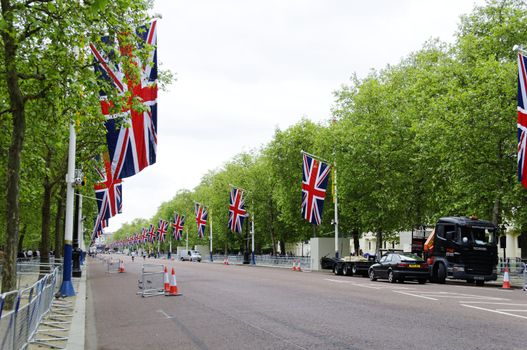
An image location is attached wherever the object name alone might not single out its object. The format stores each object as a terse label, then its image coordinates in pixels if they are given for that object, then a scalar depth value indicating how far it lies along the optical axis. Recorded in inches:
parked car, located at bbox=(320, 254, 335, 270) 1846.0
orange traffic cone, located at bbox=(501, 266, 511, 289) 1056.8
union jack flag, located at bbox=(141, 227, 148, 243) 4904.8
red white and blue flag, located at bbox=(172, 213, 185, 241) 3249.8
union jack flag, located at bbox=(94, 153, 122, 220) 1283.2
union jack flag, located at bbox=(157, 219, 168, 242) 3581.0
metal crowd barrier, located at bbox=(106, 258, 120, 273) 1847.4
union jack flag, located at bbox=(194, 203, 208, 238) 2655.0
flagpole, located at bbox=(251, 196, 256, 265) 2647.6
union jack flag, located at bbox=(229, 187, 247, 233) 2229.3
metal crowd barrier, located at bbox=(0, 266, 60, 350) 259.4
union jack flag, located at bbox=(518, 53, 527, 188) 941.2
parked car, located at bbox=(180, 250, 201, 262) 3479.3
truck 1143.6
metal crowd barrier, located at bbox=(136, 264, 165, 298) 847.7
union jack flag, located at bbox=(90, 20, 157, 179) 641.0
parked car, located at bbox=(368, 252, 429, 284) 1125.1
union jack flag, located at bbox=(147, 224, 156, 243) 4644.7
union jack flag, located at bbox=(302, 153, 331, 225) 1574.8
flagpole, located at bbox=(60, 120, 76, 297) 779.4
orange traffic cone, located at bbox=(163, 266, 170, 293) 856.2
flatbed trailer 1467.8
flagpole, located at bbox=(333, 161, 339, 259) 1716.3
